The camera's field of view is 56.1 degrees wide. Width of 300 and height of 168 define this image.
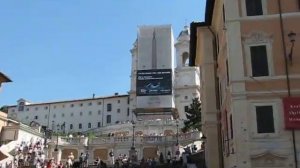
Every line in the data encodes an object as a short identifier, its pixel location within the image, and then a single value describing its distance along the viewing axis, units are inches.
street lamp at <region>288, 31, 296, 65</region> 524.4
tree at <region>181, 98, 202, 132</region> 1659.2
